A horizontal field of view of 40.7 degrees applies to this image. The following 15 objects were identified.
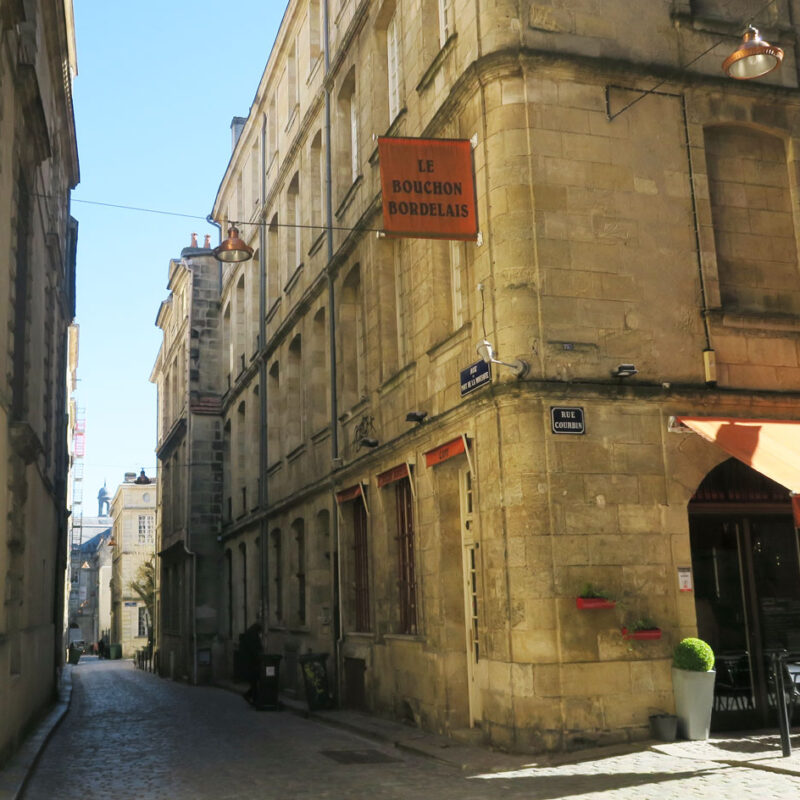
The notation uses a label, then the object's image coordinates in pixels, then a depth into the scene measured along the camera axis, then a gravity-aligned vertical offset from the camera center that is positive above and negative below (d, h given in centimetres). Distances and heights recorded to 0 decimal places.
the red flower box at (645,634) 1098 -40
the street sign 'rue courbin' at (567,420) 1132 +183
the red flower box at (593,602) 1082 -7
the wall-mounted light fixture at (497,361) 1132 +248
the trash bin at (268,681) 1936 -128
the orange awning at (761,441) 1070 +152
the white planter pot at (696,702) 1079 -109
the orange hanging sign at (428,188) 1216 +463
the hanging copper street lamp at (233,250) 1820 +606
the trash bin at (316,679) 1745 -116
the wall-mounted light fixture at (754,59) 1052 +509
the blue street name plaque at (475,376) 1189 +249
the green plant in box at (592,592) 1098 +4
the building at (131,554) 7507 +430
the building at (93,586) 9594 +288
